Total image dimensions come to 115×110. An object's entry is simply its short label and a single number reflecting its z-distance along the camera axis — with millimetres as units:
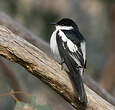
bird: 7277
